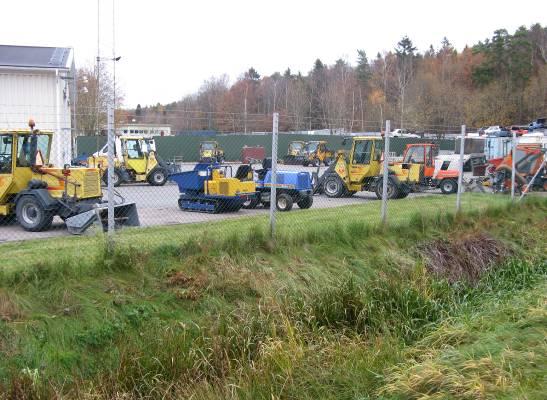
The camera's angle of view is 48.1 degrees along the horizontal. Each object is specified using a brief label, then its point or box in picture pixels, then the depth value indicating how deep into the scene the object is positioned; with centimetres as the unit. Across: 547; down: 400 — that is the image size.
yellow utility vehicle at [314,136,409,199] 2128
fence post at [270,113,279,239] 867
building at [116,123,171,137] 4477
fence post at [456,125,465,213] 1226
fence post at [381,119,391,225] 1048
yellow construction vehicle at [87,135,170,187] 2577
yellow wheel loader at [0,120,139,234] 1262
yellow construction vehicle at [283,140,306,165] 4572
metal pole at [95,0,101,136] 2497
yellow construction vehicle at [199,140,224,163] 4009
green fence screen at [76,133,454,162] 4284
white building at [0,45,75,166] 2362
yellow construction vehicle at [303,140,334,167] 4425
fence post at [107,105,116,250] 733
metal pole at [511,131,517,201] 1481
